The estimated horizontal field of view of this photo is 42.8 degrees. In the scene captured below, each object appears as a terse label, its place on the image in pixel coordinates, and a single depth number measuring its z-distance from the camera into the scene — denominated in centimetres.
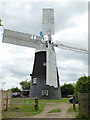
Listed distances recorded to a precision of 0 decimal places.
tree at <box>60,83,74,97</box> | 2946
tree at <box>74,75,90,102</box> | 675
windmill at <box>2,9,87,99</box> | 1662
